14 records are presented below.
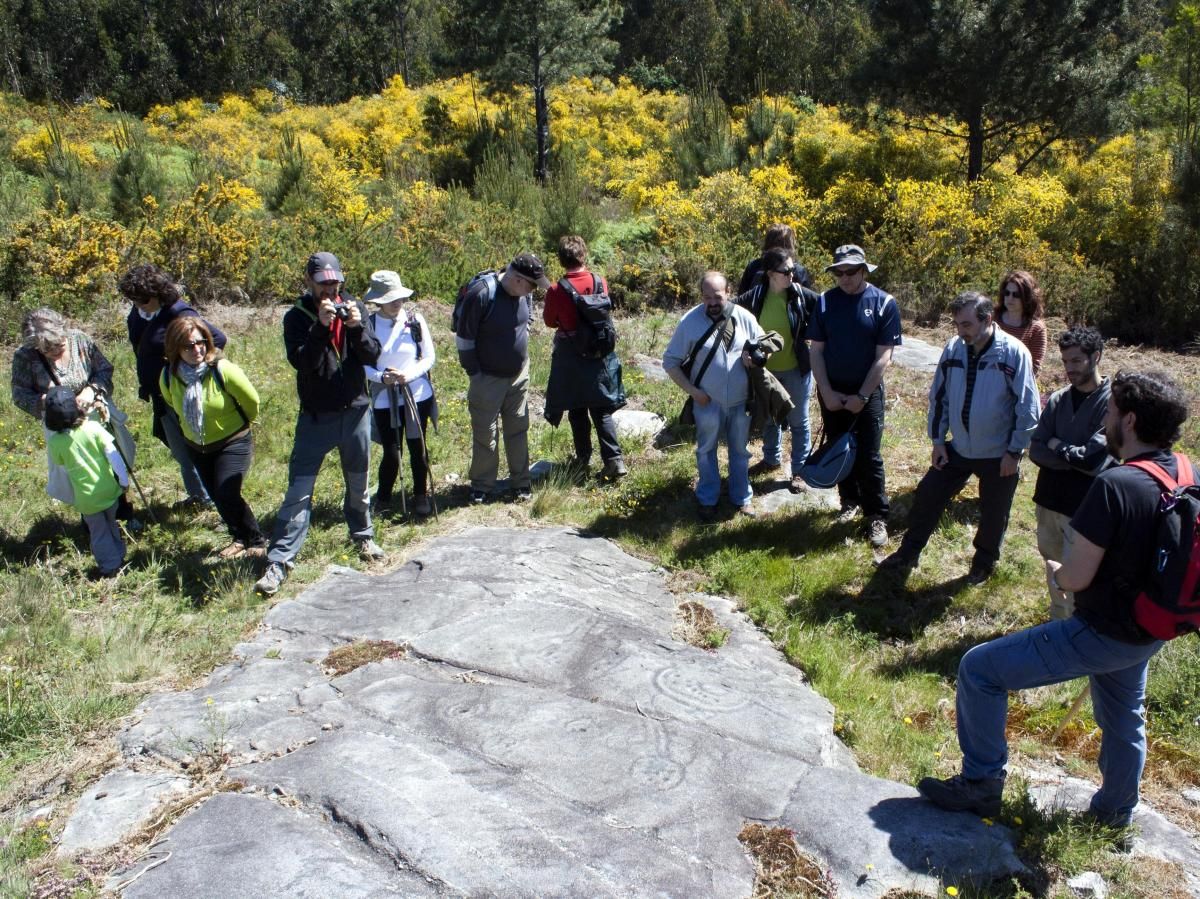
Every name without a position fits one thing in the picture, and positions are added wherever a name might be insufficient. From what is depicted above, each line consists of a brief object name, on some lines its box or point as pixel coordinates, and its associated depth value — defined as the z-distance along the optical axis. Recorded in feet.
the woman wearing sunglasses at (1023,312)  20.31
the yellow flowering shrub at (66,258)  34.19
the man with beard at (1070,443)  15.52
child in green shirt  18.03
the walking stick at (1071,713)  13.23
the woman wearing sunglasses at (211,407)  17.95
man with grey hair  16.99
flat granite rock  9.93
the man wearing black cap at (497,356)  20.75
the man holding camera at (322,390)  17.31
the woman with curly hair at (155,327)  19.47
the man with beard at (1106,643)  10.21
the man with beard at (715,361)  20.25
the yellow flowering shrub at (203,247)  37.22
